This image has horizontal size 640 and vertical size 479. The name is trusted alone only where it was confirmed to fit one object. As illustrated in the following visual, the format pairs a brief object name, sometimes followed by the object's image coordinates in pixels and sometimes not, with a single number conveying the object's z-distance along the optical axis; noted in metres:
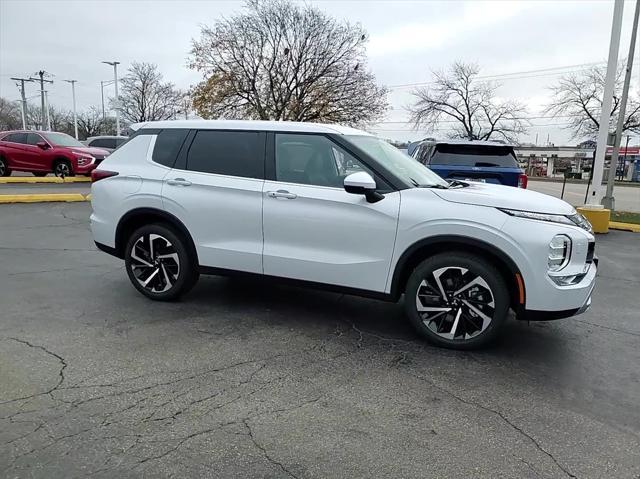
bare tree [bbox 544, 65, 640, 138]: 45.69
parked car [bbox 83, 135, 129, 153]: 21.48
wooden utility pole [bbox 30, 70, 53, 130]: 55.30
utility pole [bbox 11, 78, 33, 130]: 56.34
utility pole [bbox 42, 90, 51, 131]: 57.06
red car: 16.59
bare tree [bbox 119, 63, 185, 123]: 56.81
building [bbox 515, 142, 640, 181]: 58.09
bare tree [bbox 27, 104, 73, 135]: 77.62
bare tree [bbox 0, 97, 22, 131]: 75.78
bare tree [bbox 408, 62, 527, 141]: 48.47
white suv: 3.75
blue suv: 8.56
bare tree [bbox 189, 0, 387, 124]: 29.45
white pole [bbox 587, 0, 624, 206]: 10.26
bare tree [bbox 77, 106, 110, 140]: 76.38
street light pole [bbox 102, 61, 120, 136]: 45.00
